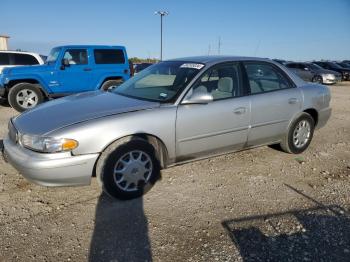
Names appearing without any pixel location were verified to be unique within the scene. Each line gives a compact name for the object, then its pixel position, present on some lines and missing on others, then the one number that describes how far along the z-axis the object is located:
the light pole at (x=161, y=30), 35.94
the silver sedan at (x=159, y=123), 3.20
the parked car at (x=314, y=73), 21.22
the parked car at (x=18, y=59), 10.48
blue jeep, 8.77
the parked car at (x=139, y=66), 24.19
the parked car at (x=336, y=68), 26.11
